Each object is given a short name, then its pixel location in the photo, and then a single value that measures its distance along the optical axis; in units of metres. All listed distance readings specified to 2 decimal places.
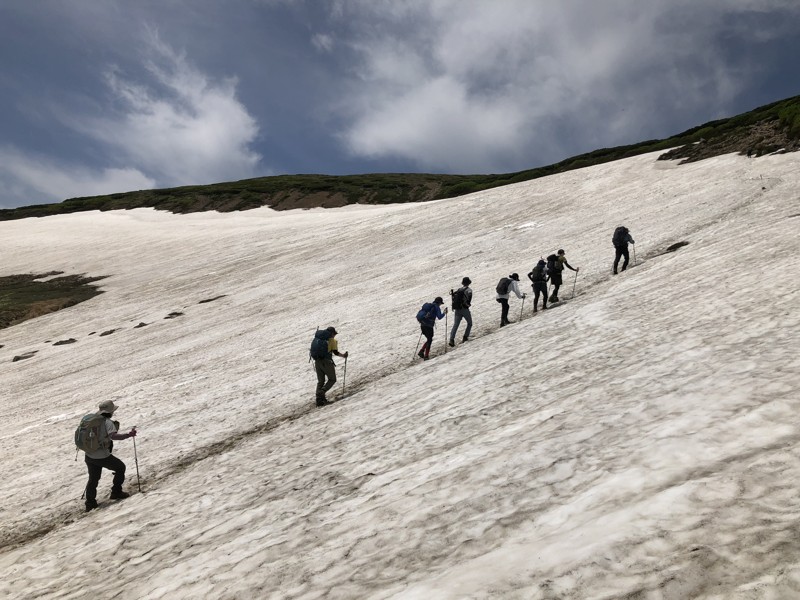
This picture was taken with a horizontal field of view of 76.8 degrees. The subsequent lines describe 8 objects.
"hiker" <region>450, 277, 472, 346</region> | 19.66
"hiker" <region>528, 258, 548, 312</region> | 20.53
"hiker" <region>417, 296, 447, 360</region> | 19.11
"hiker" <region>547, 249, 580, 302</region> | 21.55
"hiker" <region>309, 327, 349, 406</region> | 16.89
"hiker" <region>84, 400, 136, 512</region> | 12.42
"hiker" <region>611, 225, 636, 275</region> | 22.17
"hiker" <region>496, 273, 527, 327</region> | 20.45
